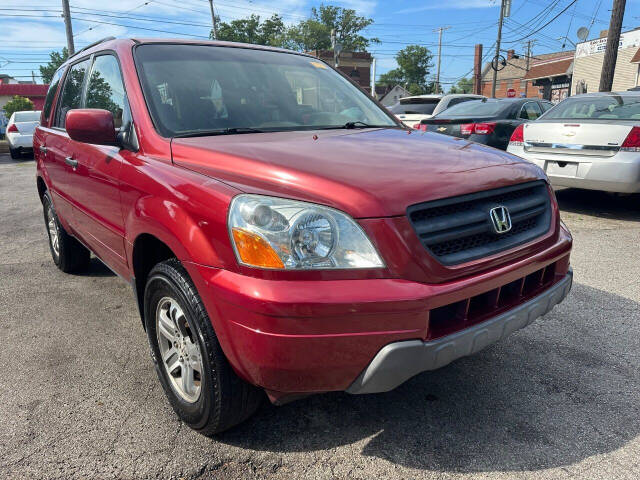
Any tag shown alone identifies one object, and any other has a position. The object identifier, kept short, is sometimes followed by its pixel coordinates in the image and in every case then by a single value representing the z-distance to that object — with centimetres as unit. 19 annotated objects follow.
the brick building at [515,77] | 5109
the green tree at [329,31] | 7388
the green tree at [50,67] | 8094
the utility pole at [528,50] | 6415
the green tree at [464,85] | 8830
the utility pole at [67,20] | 2309
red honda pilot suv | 176
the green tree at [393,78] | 8338
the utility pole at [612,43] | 1283
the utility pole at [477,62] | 4462
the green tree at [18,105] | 4469
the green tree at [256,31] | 6519
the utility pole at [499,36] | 3594
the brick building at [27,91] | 5988
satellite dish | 3106
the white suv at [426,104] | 1152
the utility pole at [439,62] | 5854
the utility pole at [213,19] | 3605
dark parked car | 790
